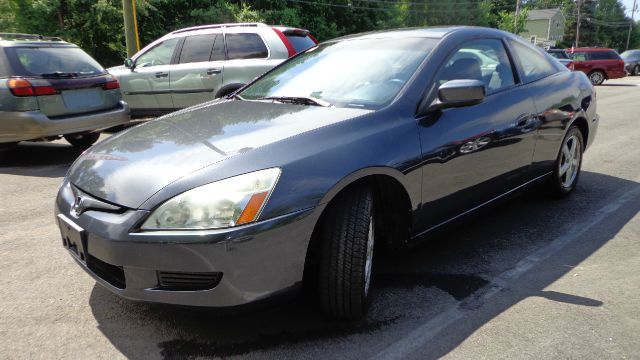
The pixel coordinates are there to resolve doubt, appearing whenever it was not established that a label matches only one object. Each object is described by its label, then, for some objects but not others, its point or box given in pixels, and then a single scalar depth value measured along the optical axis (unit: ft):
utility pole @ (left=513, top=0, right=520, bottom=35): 133.49
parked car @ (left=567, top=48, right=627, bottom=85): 71.61
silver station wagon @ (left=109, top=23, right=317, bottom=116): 24.06
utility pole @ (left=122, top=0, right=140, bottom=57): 33.35
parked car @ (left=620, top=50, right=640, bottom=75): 95.96
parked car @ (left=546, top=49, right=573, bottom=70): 69.77
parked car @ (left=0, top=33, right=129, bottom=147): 18.92
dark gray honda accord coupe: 6.98
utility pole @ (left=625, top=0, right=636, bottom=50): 241.45
